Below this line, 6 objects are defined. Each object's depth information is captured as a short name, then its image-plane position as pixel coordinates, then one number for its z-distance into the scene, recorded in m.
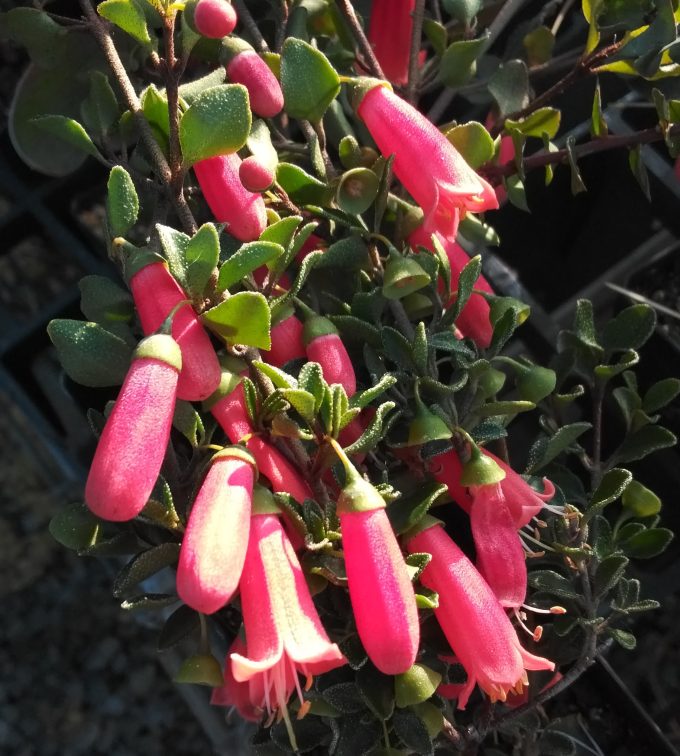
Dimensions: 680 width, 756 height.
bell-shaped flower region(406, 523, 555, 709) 0.13
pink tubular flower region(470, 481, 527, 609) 0.14
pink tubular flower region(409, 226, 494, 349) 0.16
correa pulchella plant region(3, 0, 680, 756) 0.12
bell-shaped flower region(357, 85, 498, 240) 0.14
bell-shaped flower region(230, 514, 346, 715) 0.12
